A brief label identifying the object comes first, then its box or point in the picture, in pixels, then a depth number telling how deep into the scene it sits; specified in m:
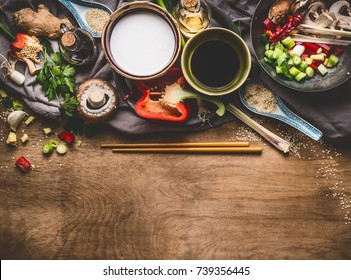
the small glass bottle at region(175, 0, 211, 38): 1.56
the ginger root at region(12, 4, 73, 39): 1.61
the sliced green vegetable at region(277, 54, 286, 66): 1.55
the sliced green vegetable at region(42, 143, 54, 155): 1.67
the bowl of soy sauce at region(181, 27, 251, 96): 1.53
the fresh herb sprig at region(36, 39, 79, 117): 1.60
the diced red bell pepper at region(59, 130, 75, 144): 1.66
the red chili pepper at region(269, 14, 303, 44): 1.58
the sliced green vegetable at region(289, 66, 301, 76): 1.57
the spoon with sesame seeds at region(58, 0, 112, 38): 1.65
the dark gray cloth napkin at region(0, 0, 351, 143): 1.59
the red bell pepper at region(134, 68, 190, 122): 1.58
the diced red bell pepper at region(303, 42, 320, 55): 1.59
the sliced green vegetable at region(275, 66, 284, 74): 1.56
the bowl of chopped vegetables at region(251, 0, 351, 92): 1.57
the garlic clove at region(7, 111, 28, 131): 1.66
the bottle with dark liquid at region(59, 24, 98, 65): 1.54
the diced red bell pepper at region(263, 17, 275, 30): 1.59
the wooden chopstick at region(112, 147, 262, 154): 1.63
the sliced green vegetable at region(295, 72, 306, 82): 1.57
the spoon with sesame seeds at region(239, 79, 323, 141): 1.61
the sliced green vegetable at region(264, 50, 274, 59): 1.58
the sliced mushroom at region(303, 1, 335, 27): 1.55
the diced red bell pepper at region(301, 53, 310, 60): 1.60
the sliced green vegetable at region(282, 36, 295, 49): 1.59
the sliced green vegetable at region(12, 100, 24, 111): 1.68
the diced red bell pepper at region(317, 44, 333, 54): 1.58
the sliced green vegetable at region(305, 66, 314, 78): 1.58
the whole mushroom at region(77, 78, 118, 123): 1.59
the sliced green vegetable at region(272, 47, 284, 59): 1.57
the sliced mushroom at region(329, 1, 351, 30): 1.56
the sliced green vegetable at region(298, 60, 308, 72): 1.57
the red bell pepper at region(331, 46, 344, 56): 1.59
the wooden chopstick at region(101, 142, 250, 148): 1.64
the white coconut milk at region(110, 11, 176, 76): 1.53
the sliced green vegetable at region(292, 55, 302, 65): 1.57
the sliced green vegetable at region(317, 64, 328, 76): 1.59
